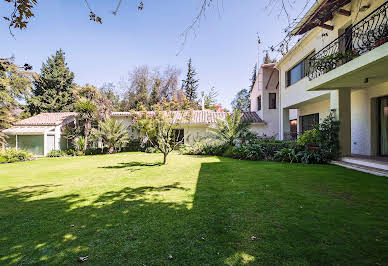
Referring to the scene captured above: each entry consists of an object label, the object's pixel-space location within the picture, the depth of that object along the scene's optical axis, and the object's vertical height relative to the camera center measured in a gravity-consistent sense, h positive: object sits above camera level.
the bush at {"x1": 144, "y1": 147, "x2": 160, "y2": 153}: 19.05 -1.50
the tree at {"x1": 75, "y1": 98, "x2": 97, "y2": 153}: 19.67 +2.19
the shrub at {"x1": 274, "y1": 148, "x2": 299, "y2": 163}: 10.21 -1.10
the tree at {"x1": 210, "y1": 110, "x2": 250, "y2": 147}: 14.84 +0.38
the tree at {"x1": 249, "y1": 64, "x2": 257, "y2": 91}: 40.56 +12.23
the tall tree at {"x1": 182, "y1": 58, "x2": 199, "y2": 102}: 42.51 +10.76
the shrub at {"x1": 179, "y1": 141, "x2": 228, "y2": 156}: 14.97 -1.09
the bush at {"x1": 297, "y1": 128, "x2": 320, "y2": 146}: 9.74 -0.19
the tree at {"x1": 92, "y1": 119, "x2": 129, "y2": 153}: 19.08 +0.01
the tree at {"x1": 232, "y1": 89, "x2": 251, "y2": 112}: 50.22 +8.99
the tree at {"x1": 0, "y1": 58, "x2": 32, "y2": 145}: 15.87 +3.50
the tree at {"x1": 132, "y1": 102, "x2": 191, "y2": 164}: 11.02 +0.71
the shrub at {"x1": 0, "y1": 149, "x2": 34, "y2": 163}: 15.12 -1.63
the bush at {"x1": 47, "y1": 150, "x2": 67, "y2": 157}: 18.36 -1.75
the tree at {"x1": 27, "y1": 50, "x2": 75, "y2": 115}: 30.34 +7.14
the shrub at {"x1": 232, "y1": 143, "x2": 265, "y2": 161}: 11.68 -1.08
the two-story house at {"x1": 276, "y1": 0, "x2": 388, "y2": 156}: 6.70 +2.10
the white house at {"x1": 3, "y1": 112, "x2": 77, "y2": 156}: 18.45 -0.18
